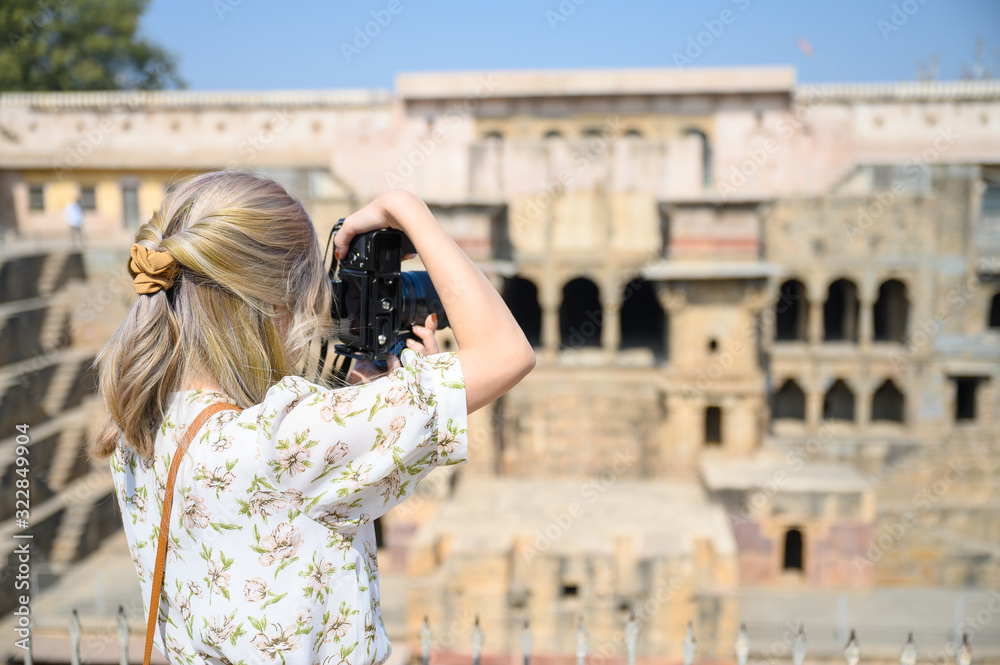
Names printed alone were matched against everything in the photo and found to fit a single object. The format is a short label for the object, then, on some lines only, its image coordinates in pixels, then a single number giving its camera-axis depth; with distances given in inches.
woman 69.6
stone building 518.3
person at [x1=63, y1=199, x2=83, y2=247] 807.7
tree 1171.3
